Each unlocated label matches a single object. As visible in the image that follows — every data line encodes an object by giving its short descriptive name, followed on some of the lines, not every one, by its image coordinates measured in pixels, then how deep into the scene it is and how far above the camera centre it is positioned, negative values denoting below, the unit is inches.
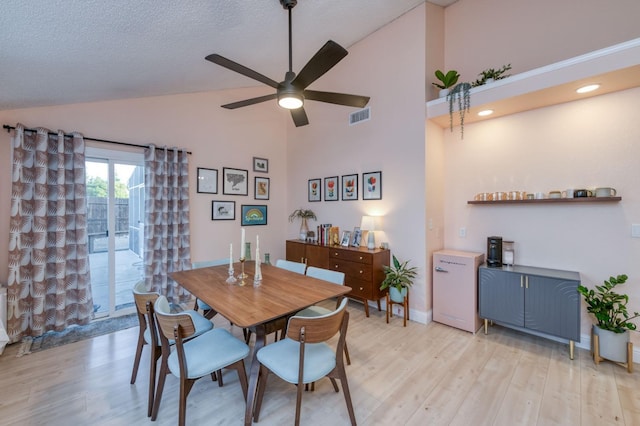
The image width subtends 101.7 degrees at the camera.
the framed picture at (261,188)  187.0 +18.0
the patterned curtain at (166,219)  137.9 -3.2
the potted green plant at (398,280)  127.5 -33.2
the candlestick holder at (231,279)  89.8 -23.0
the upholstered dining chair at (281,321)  72.0 -30.3
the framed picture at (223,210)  167.5 +2.1
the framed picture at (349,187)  159.5 +16.0
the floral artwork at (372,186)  147.0 +15.8
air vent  151.8 +58.2
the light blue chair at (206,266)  103.3 -24.0
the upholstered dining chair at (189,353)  59.0 -36.4
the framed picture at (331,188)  170.7 +16.3
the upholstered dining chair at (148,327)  70.7 -33.0
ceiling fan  67.6 +39.2
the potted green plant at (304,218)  181.9 -3.5
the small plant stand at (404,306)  126.9 -46.7
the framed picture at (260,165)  186.2 +35.2
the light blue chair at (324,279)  93.8 -24.9
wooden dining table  63.6 -24.2
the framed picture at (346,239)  156.6 -15.7
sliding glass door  129.6 -5.6
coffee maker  119.9 -18.2
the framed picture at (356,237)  152.5 -14.1
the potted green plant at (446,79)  121.8 +63.0
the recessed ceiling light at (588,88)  93.7 +45.8
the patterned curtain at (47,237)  105.4 -9.9
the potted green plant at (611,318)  89.5 -38.3
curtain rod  105.0 +35.4
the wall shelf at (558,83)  83.2 +47.4
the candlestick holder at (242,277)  88.4 -23.0
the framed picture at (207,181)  160.4 +20.4
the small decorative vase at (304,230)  181.3 -11.9
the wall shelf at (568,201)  95.6 +4.9
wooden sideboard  132.8 -28.6
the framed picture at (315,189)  180.2 +16.6
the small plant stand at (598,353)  88.0 -49.6
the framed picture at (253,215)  181.9 -1.3
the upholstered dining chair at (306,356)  57.2 -36.4
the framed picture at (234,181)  171.6 +21.6
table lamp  143.1 -8.6
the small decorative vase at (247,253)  132.4 -20.4
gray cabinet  97.0 -35.0
